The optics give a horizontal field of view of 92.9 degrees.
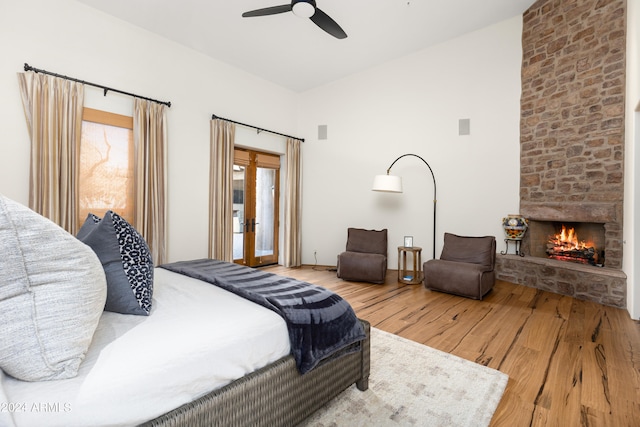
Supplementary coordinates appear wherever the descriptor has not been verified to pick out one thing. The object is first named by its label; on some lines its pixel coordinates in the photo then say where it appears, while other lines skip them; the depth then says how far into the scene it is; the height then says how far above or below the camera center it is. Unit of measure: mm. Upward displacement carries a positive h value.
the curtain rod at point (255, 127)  4867 +1433
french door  5480 -6
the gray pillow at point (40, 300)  884 -297
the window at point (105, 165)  3686 +508
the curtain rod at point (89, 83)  3219 +1442
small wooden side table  4715 -992
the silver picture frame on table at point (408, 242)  4883 -537
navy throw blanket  1494 -549
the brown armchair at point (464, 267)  3848 -774
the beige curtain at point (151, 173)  4023 +439
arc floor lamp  4723 +392
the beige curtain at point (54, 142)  3258 +692
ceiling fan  2905 +1949
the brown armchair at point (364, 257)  4629 -766
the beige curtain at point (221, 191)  4852 +255
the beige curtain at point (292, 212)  6039 -97
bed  879 -542
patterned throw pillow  1402 -285
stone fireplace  3711 +911
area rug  1674 -1150
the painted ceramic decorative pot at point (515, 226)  4395 -233
